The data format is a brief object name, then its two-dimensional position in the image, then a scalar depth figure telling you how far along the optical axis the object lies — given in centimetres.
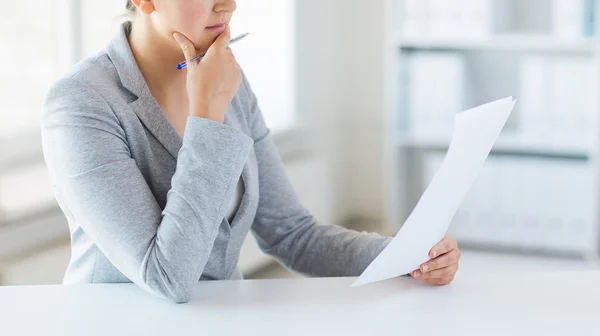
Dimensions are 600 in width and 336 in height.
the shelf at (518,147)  355
